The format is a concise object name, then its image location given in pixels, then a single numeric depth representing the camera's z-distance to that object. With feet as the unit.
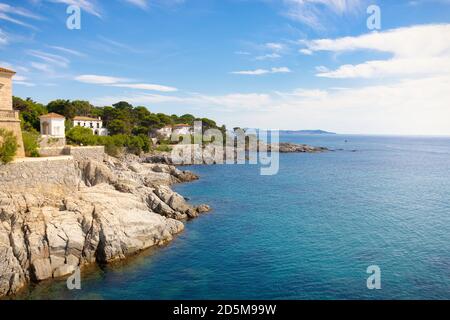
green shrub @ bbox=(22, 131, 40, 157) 101.14
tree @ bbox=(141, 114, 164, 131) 303.68
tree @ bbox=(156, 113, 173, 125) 314.76
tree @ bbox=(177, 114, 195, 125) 430.45
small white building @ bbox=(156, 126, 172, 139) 314.55
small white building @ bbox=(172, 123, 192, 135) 352.24
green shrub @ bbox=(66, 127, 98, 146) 161.48
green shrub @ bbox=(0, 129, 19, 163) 81.92
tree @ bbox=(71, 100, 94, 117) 273.13
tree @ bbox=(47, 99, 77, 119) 243.40
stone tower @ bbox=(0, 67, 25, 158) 92.12
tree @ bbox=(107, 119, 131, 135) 267.39
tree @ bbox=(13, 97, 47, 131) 193.26
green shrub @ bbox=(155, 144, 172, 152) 273.95
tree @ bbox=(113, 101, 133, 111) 368.07
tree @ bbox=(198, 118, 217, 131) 409.18
